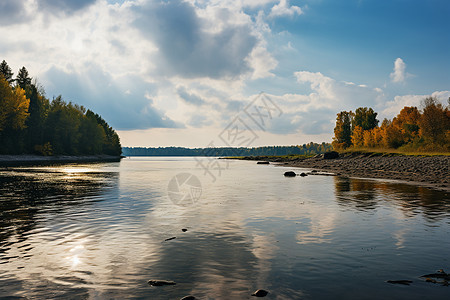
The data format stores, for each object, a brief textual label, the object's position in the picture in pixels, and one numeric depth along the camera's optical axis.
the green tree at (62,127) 124.31
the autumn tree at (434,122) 93.01
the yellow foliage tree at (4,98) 90.06
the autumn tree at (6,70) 114.28
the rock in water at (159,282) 8.52
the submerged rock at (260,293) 7.88
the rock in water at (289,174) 55.33
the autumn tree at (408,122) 113.49
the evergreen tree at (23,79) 121.31
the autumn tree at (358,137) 139.88
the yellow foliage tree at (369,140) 129.23
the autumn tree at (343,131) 150.50
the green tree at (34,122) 111.00
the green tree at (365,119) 148.25
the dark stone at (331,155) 114.41
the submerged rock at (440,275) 9.13
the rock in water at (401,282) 8.72
